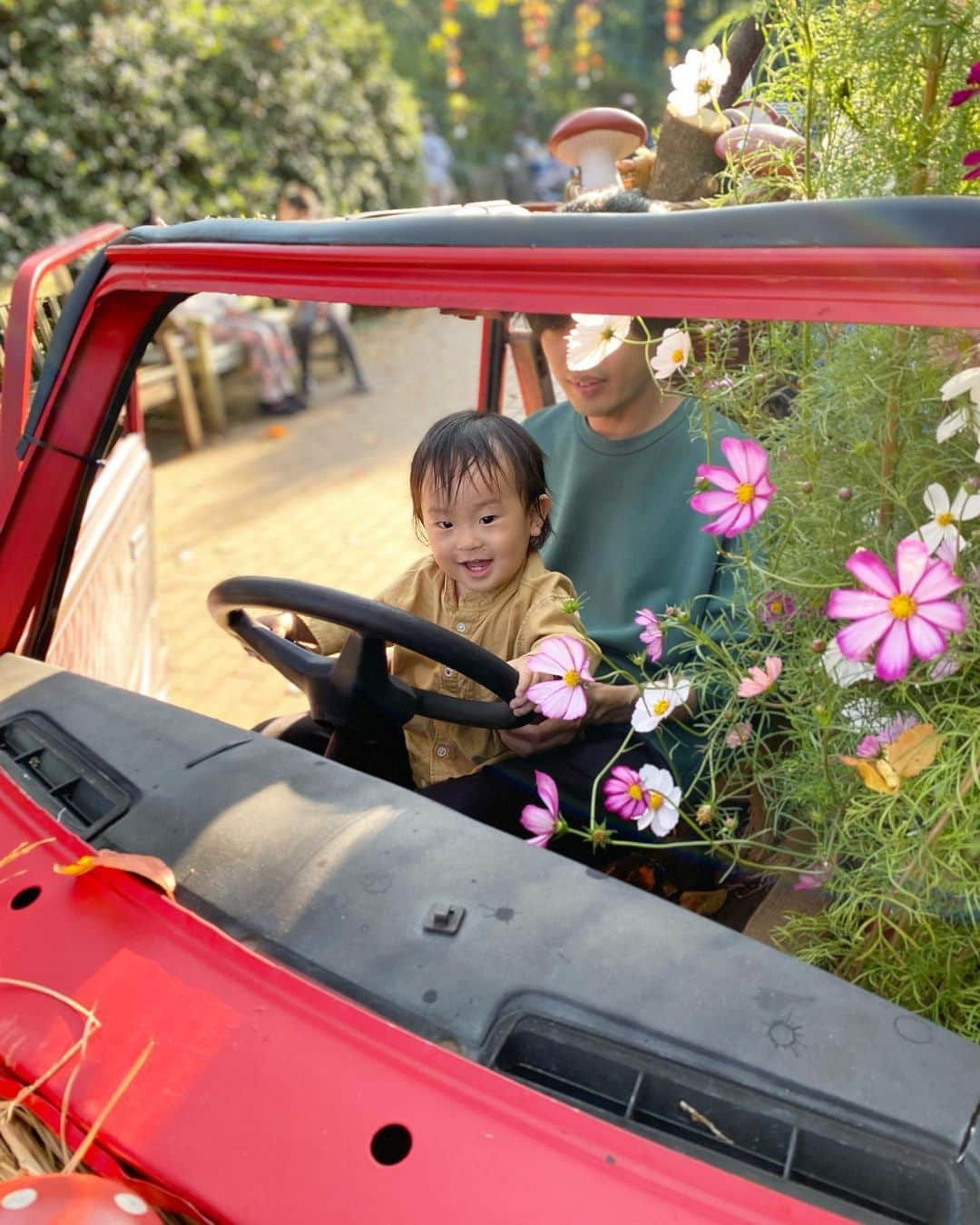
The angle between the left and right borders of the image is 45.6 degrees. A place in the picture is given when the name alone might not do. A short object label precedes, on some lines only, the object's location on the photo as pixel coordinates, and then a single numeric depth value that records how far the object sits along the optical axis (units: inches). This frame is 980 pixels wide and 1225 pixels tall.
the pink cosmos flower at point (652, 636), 53.5
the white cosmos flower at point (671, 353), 53.9
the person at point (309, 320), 329.7
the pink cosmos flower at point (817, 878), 48.3
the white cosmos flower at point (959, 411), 39.3
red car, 38.9
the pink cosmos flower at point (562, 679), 53.4
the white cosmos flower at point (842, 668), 44.0
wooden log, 83.4
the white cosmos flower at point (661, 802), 52.1
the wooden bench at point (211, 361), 299.3
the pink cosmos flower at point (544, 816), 54.9
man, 71.7
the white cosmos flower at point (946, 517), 40.4
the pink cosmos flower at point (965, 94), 41.1
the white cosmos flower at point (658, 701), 51.2
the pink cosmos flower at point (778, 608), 49.6
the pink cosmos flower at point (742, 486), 45.9
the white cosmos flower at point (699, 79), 54.4
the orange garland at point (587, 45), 679.7
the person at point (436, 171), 531.2
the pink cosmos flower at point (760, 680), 47.2
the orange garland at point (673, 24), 648.4
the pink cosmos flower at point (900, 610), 38.5
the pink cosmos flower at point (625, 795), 53.4
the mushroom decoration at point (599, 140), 96.4
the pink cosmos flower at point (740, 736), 52.0
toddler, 72.7
